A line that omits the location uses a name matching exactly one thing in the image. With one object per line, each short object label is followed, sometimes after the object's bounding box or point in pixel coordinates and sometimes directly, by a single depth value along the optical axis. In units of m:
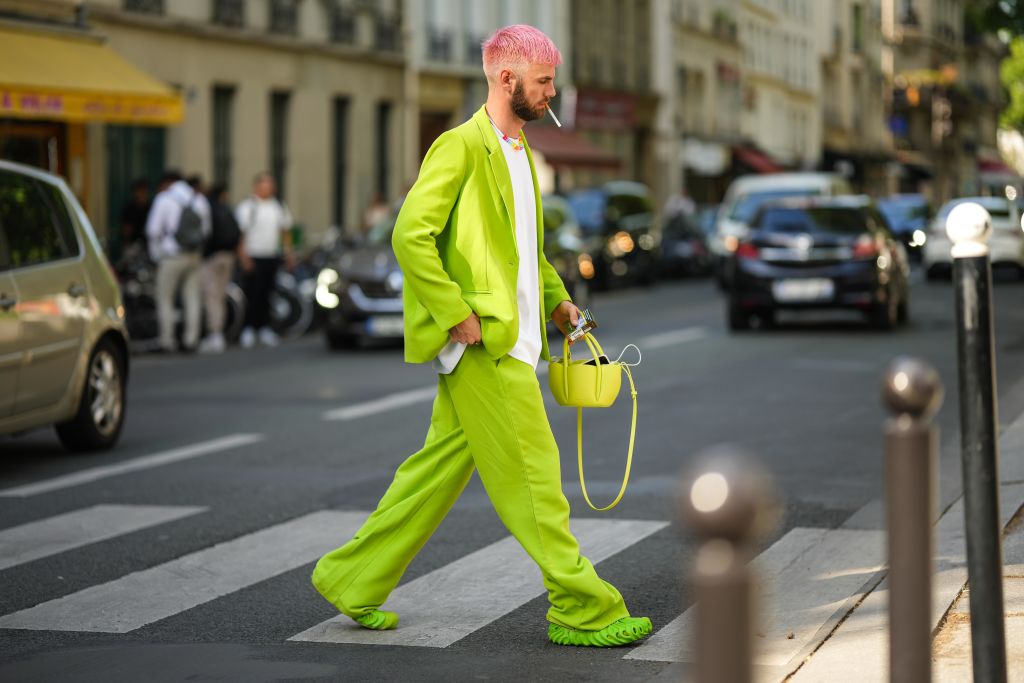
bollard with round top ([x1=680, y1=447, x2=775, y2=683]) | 2.63
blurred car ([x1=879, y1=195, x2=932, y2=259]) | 47.09
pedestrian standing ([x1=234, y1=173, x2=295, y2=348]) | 21.48
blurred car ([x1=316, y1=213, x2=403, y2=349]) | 19.67
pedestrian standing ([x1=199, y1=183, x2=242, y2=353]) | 20.55
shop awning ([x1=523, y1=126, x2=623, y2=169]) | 46.41
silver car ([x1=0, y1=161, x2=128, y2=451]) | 10.15
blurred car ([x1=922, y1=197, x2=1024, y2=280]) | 35.81
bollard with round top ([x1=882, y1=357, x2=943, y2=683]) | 3.62
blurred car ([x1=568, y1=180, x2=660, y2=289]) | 32.62
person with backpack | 19.77
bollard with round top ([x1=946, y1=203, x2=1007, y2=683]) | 4.39
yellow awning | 23.67
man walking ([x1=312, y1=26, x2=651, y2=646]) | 5.73
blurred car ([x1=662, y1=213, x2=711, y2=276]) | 38.88
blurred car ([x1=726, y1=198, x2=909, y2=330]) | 21.12
